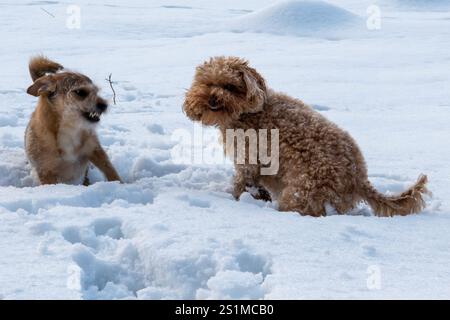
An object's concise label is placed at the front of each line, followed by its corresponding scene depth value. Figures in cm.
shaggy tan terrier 530
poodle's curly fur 451
